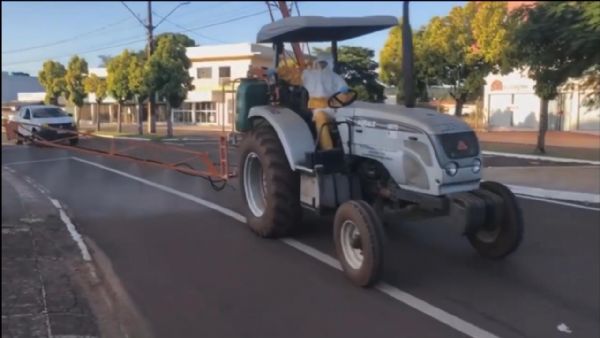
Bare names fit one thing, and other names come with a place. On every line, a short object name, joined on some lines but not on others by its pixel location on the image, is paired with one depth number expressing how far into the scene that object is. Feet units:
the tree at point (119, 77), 123.03
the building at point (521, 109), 129.13
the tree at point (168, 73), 112.47
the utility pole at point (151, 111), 114.01
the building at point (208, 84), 152.05
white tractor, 20.61
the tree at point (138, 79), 116.99
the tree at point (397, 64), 90.89
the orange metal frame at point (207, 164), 33.32
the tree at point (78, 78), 56.21
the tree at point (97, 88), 87.92
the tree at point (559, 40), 43.24
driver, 25.03
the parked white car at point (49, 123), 44.84
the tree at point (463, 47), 84.84
